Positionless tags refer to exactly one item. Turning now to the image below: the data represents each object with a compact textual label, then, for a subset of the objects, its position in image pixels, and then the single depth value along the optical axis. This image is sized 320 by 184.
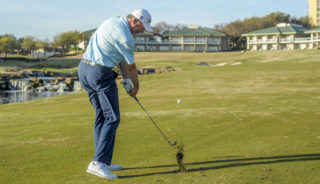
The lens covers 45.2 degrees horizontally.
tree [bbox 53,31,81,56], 159.25
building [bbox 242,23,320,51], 133.00
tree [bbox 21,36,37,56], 165.50
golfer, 6.13
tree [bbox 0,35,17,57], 152.62
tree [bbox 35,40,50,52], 179.50
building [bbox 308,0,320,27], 197.00
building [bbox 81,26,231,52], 152.62
